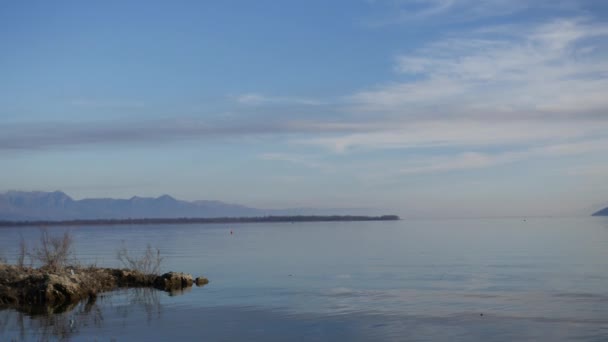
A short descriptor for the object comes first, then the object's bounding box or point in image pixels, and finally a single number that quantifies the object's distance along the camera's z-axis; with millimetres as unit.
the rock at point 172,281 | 32312
